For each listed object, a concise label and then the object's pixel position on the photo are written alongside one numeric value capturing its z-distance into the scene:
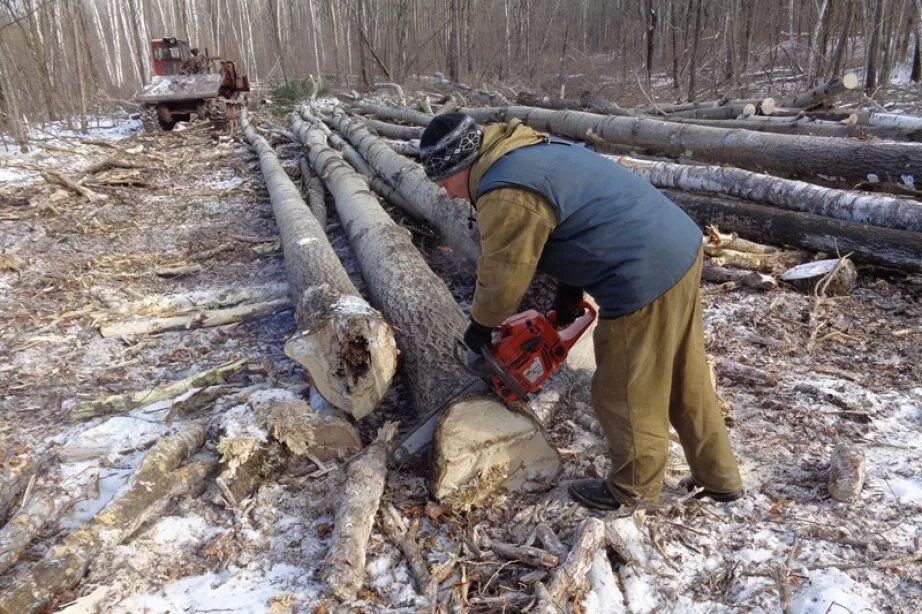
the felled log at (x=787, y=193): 4.78
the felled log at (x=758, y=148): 5.57
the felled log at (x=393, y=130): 10.91
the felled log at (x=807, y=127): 7.50
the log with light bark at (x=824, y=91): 8.97
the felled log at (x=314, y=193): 6.85
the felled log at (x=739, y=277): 4.58
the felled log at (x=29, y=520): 2.47
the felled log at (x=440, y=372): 2.73
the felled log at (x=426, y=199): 4.98
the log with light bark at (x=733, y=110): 9.41
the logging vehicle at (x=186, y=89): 13.79
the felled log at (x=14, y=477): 2.83
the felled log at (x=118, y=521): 2.21
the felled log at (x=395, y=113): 12.49
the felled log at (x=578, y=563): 2.20
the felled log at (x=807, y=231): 4.52
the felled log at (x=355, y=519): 2.29
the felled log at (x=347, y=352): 3.08
